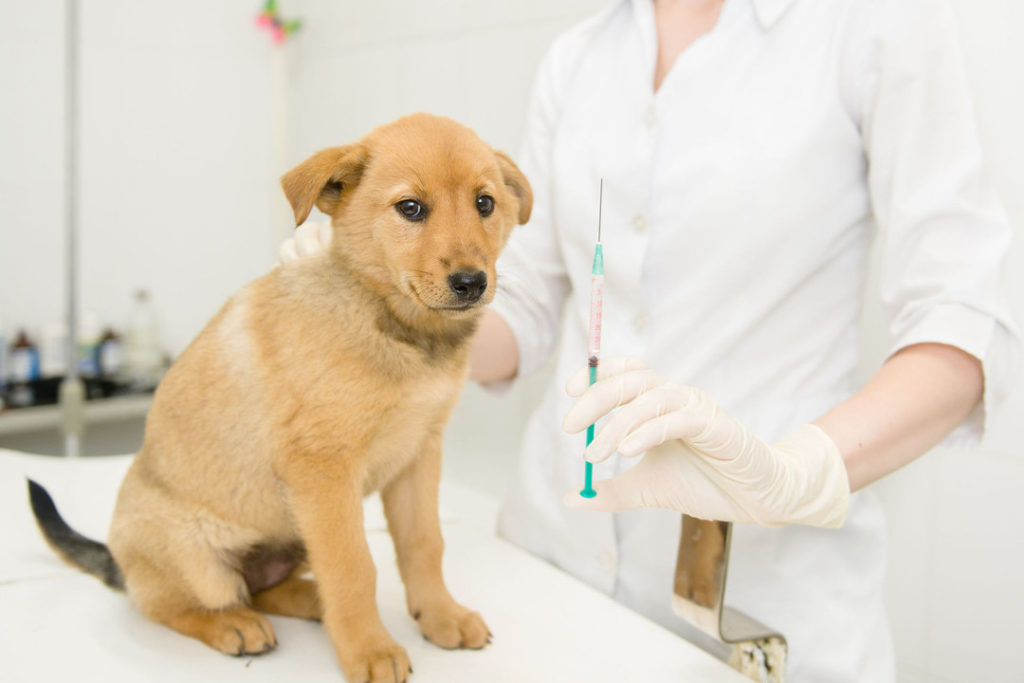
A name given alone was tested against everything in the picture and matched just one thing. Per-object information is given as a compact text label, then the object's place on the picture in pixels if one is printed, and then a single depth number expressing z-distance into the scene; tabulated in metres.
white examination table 1.02
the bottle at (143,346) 3.18
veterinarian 1.09
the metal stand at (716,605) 1.06
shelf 2.78
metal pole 2.66
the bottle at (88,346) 3.06
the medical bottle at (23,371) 2.88
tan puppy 0.97
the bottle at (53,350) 3.01
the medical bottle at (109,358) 3.13
